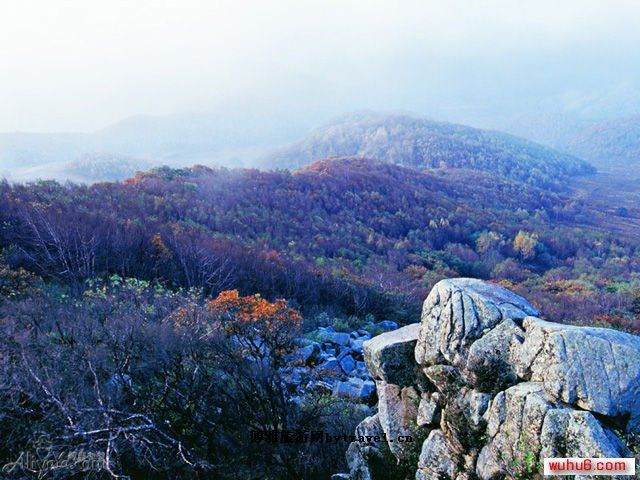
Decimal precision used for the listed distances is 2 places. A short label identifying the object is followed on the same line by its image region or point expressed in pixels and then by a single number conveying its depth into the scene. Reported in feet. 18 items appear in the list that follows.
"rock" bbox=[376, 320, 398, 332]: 47.68
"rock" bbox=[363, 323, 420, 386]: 20.62
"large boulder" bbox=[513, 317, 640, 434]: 12.86
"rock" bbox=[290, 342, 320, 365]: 32.17
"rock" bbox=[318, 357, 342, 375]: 32.35
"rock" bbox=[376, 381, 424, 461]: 19.67
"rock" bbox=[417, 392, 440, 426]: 18.67
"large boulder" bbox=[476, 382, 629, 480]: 12.62
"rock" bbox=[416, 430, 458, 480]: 17.26
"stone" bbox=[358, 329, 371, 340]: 43.31
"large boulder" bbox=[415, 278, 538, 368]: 17.08
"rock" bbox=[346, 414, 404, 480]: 20.13
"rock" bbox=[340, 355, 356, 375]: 34.04
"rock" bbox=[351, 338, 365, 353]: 38.36
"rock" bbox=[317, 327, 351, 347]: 39.35
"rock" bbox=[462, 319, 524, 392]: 15.79
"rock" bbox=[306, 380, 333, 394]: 29.86
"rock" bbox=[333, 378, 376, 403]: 28.32
